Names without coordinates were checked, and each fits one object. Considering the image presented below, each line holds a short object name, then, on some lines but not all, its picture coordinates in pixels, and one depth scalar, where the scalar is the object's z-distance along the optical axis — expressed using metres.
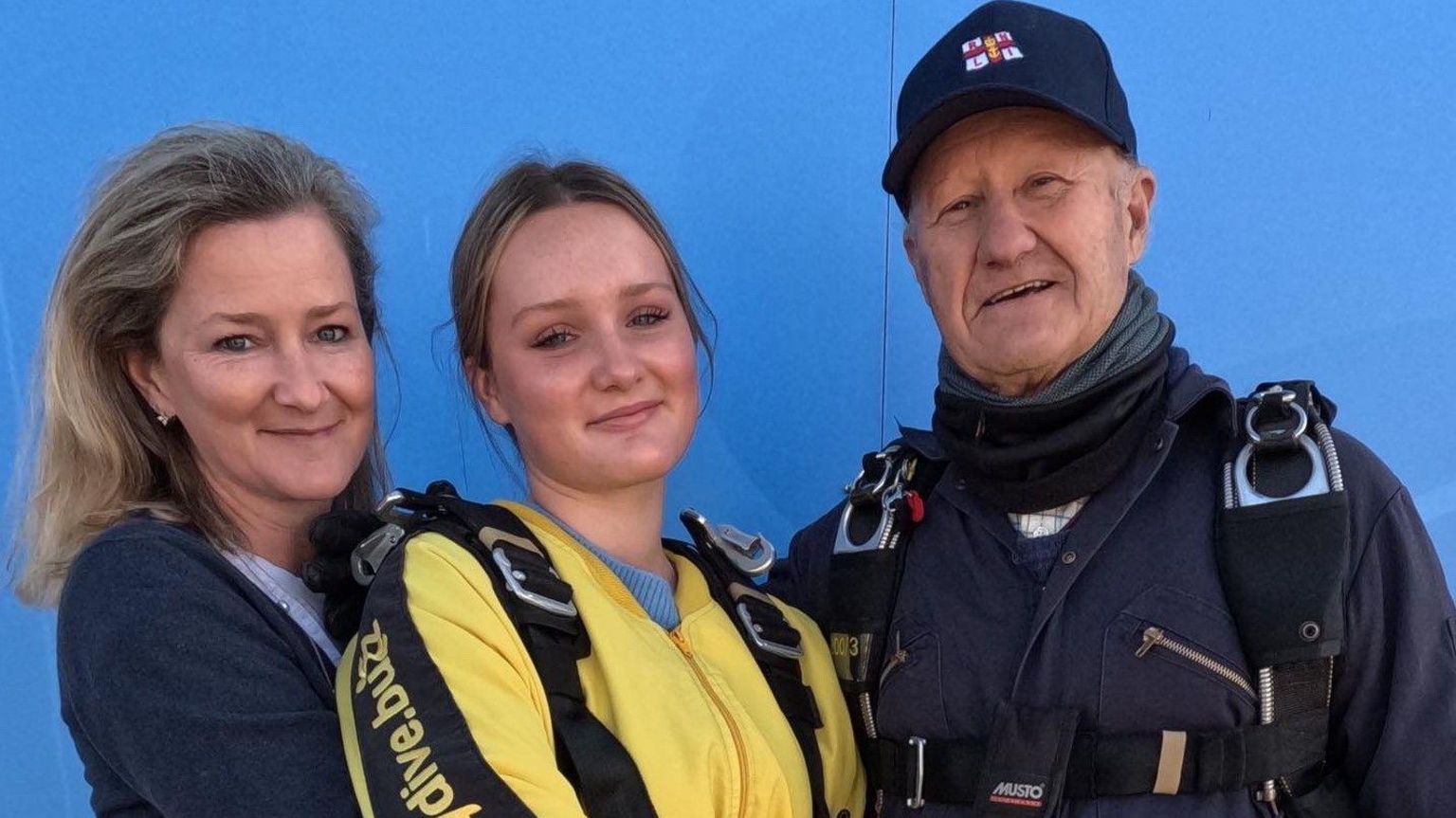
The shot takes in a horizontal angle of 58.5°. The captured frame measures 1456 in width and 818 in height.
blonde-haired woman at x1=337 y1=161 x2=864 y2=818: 1.52
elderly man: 1.67
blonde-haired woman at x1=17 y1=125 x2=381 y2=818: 1.66
